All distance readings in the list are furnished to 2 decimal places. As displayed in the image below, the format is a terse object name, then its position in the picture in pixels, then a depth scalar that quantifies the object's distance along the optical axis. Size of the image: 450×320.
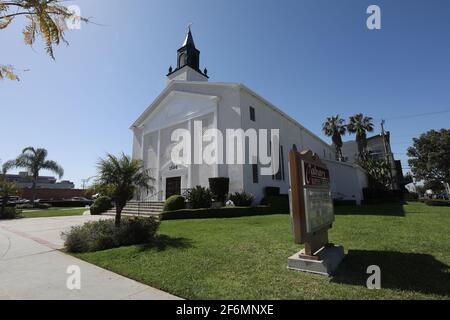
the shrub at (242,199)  16.19
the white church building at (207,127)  18.80
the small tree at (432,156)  33.28
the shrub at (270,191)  19.31
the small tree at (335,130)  38.00
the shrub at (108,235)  7.29
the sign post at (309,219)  4.55
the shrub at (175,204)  15.48
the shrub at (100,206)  19.55
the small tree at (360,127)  38.19
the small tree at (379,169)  38.12
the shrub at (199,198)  15.57
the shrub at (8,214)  19.11
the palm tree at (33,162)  35.66
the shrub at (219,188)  17.14
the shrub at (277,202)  17.02
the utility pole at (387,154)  30.64
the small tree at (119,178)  8.98
